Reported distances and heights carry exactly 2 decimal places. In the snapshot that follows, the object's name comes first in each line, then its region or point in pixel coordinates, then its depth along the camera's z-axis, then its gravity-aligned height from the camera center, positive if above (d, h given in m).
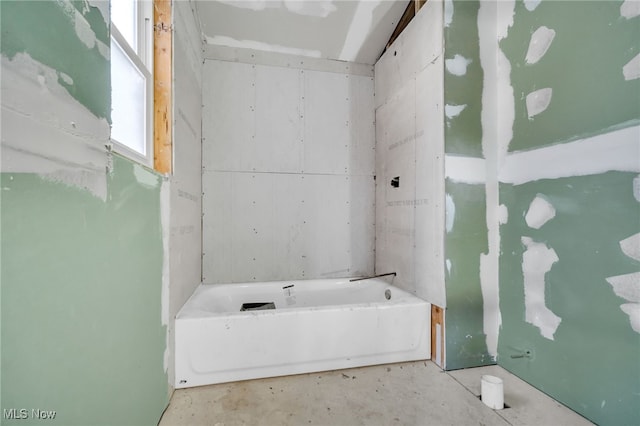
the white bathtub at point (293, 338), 1.64 -0.76
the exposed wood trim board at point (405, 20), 2.28 +1.59
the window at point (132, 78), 1.13 +0.61
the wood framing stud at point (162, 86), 1.49 +0.67
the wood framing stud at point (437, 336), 1.87 -0.80
